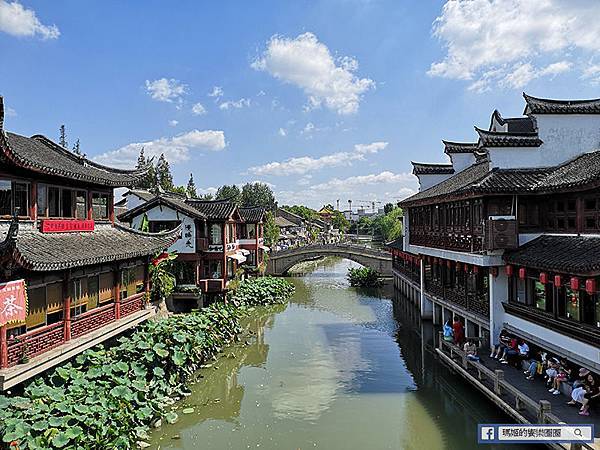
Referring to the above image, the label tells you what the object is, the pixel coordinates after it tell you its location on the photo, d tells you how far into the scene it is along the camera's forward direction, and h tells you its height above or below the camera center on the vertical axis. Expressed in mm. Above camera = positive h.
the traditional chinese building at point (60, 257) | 10781 -538
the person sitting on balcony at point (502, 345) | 14805 -3422
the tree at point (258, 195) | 97025 +7998
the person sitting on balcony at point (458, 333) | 17619 -3644
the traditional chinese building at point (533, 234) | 12219 -36
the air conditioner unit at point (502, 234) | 15164 -35
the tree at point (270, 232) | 51781 +280
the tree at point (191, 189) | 71688 +6838
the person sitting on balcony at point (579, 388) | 10898 -3489
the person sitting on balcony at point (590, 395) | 10602 -3618
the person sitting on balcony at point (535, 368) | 13016 -3595
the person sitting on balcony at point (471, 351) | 14734 -3637
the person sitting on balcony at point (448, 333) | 18031 -3714
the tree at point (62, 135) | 64875 +13744
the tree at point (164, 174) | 56216 +7292
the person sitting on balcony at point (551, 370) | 12180 -3432
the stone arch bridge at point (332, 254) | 43438 -1973
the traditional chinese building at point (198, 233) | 26172 +116
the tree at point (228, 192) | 91812 +8238
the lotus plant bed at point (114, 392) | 9930 -3843
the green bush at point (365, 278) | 42000 -3803
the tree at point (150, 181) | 55891 +6277
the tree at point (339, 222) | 129000 +3174
